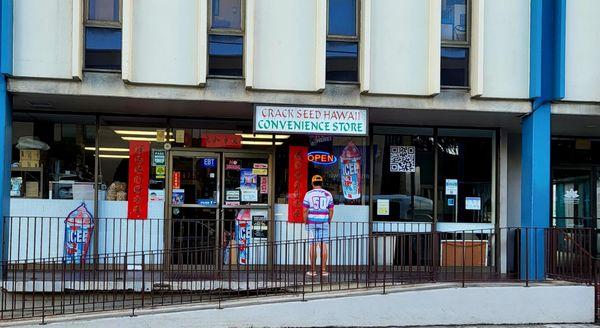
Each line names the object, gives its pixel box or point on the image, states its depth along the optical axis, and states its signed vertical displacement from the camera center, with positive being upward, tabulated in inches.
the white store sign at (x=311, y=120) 409.7 +45.0
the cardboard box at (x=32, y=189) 459.8 -2.5
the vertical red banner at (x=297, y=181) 478.6 +6.2
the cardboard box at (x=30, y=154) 461.1 +22.8
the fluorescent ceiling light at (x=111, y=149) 466.3 +27.8
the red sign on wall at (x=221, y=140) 475.8 +36.0
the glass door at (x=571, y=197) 542.0 -3.6
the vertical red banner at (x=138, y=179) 466.9 +5.8
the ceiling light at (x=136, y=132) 470.0 +40.5
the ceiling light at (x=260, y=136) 477.4 +39.7
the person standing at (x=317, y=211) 420.5 -14.6
